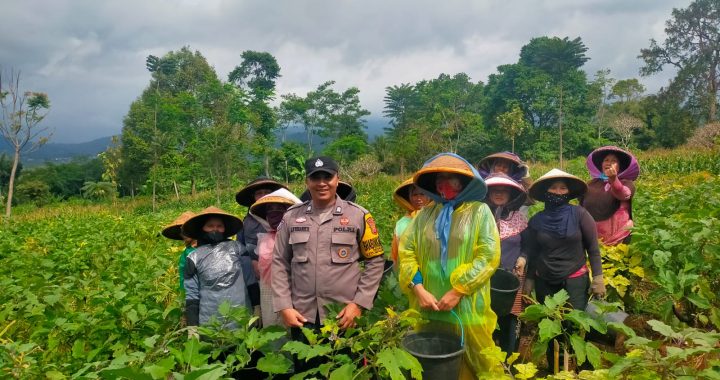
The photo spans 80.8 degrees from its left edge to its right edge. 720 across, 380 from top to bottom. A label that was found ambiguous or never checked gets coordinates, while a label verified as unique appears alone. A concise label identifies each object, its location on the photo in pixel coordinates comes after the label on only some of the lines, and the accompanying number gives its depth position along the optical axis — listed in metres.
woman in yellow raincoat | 2.13
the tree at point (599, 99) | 34.16
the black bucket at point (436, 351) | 1.83
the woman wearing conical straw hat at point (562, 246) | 2.87
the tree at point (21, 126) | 17.84
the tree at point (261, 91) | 27.63
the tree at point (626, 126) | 28.99
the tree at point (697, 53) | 31.83
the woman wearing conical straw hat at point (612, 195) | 3.48
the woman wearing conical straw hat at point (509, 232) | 3.00
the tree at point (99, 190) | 34.03
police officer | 2.37
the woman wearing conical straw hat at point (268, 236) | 2.76
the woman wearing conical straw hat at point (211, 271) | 2.66
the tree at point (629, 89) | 37.25
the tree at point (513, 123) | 30.36
